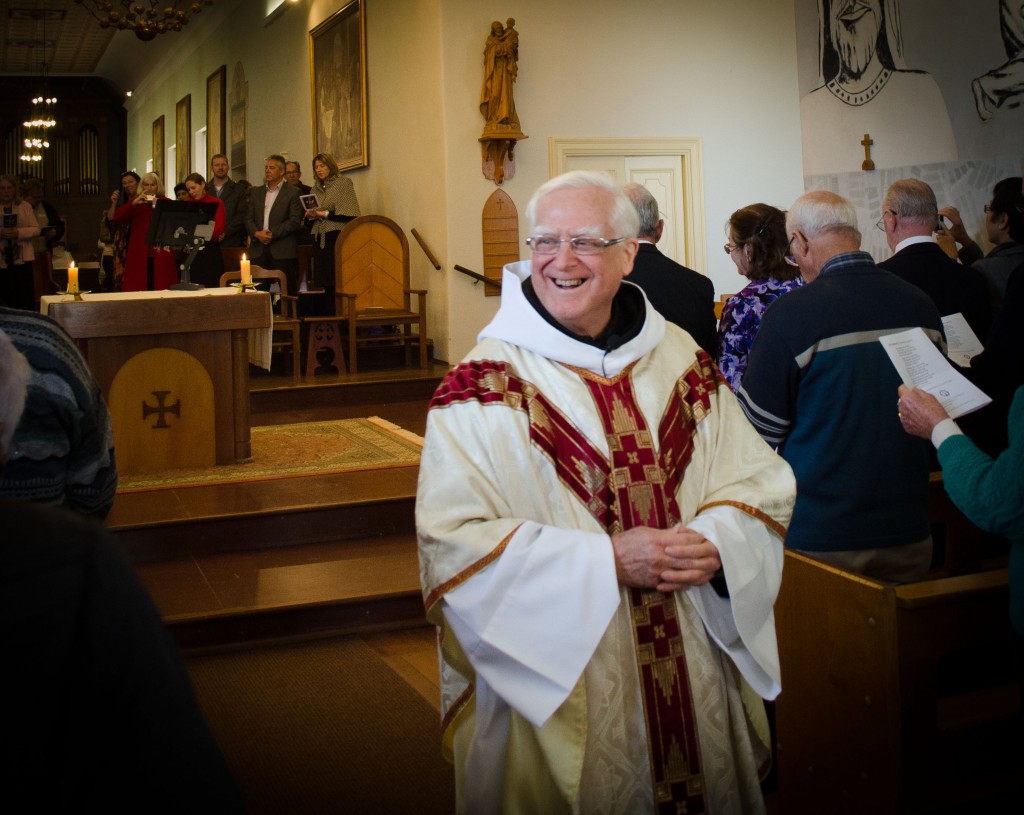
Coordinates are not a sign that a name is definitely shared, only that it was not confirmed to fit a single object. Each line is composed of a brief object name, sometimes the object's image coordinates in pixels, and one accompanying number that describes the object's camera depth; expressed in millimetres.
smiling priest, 1907
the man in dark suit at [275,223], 10727
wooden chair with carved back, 9664
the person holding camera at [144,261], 10086
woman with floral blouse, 3549
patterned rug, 5648
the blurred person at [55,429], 2244
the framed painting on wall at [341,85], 11234
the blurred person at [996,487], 2004
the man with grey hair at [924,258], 3631
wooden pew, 2383
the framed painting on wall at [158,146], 21516
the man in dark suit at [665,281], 3623
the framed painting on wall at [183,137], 19062
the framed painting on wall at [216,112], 16797
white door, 9953
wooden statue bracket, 9273
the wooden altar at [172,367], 5562
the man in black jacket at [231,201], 11375
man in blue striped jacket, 2695
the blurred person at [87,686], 927
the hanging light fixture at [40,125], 20047
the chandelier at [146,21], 11842
